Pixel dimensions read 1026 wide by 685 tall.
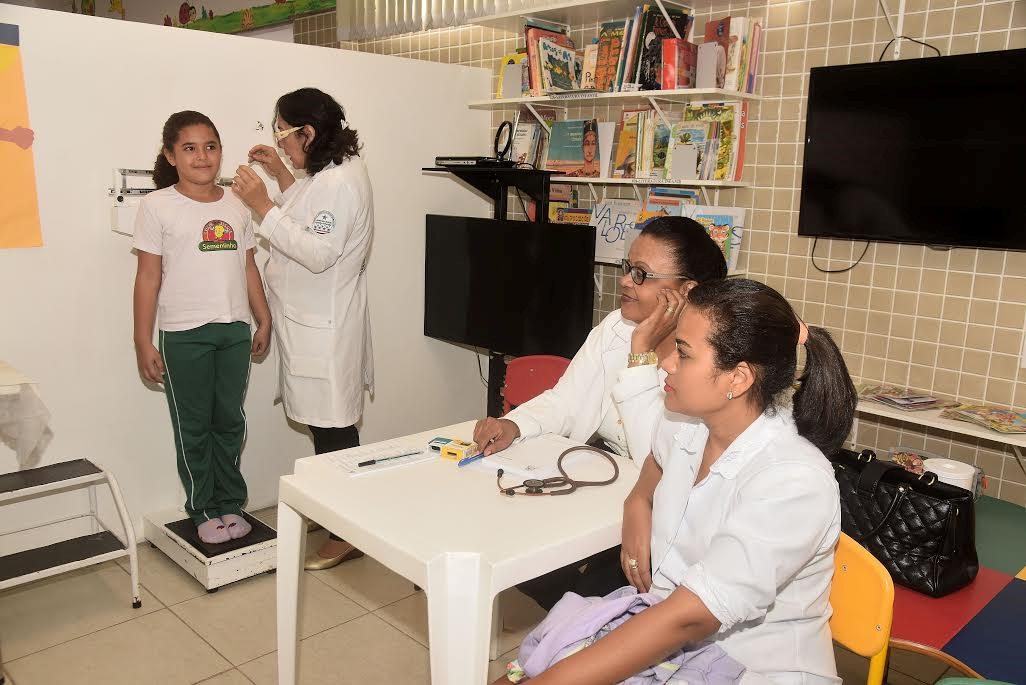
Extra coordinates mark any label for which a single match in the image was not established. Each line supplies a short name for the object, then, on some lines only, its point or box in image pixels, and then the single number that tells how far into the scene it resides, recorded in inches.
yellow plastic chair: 53.6
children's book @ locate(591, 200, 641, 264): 140.1
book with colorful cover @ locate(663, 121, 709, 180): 125.6
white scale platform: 111.0
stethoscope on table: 69.0
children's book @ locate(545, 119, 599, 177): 142.9
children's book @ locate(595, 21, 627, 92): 131.0
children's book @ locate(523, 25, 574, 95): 138.6
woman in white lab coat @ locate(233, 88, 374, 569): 113.3
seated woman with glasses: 78.5
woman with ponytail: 49.9
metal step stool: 99.2
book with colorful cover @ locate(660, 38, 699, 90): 122.0
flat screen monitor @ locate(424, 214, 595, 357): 131.0
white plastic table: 57.1
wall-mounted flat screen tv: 100.0
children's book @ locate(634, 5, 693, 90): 125.8
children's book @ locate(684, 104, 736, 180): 123.7
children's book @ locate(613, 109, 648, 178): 135.6
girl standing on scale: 110.6
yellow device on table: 76.1
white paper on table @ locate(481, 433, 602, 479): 74.6
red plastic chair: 107.3
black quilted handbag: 67.3
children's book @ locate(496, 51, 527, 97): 147.7
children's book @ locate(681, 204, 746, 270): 126.2
